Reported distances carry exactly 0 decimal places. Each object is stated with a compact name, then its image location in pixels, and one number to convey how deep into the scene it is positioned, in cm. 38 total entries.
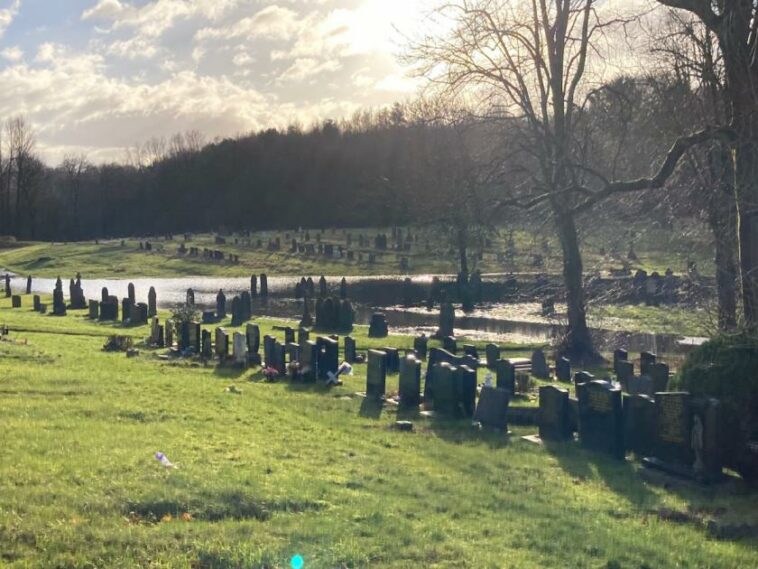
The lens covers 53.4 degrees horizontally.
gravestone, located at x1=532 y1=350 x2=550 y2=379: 1701
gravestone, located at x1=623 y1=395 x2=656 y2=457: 971
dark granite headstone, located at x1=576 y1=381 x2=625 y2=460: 1010
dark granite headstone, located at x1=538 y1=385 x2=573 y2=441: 1088
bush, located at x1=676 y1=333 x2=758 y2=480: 859
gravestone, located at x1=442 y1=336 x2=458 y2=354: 2008
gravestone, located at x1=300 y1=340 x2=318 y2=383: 1542
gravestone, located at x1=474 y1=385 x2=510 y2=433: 1150
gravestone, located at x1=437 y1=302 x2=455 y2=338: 2573
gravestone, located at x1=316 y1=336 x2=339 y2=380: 1550
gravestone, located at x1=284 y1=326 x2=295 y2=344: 1907
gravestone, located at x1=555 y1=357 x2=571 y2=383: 1644
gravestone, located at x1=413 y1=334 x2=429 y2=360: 1936
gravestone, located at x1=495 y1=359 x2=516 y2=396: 1423
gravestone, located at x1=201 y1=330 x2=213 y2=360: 1802
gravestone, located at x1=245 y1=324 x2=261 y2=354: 1772
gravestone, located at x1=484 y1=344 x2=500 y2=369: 1794
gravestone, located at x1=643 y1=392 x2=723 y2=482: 846
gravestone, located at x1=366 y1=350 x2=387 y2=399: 1362
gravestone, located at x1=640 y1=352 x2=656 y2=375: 1497
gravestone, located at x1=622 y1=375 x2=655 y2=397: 1252
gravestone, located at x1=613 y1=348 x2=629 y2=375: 1616
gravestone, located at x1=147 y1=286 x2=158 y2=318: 2827
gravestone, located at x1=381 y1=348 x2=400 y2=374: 1695
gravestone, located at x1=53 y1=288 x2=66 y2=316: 3082
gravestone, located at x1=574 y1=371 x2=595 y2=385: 1195
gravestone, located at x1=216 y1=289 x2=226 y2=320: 3072
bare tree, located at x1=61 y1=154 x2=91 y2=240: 10988
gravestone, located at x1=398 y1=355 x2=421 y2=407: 1310
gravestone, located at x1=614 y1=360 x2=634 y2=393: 1460
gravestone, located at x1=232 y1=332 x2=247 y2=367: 1702
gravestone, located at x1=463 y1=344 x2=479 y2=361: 1748
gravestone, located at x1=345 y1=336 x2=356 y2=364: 1878
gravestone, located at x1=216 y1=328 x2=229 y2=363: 1747
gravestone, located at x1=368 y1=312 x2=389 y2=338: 2488
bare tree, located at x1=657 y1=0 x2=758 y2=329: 1090
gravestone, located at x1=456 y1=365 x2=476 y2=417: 1243
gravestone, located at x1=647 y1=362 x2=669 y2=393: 1356
